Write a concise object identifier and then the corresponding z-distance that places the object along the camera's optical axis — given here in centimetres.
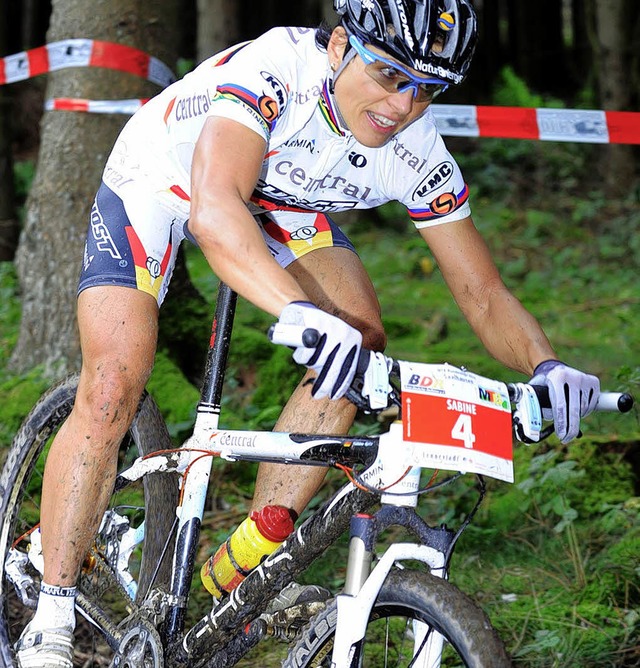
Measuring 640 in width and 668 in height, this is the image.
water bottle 572
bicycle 418
